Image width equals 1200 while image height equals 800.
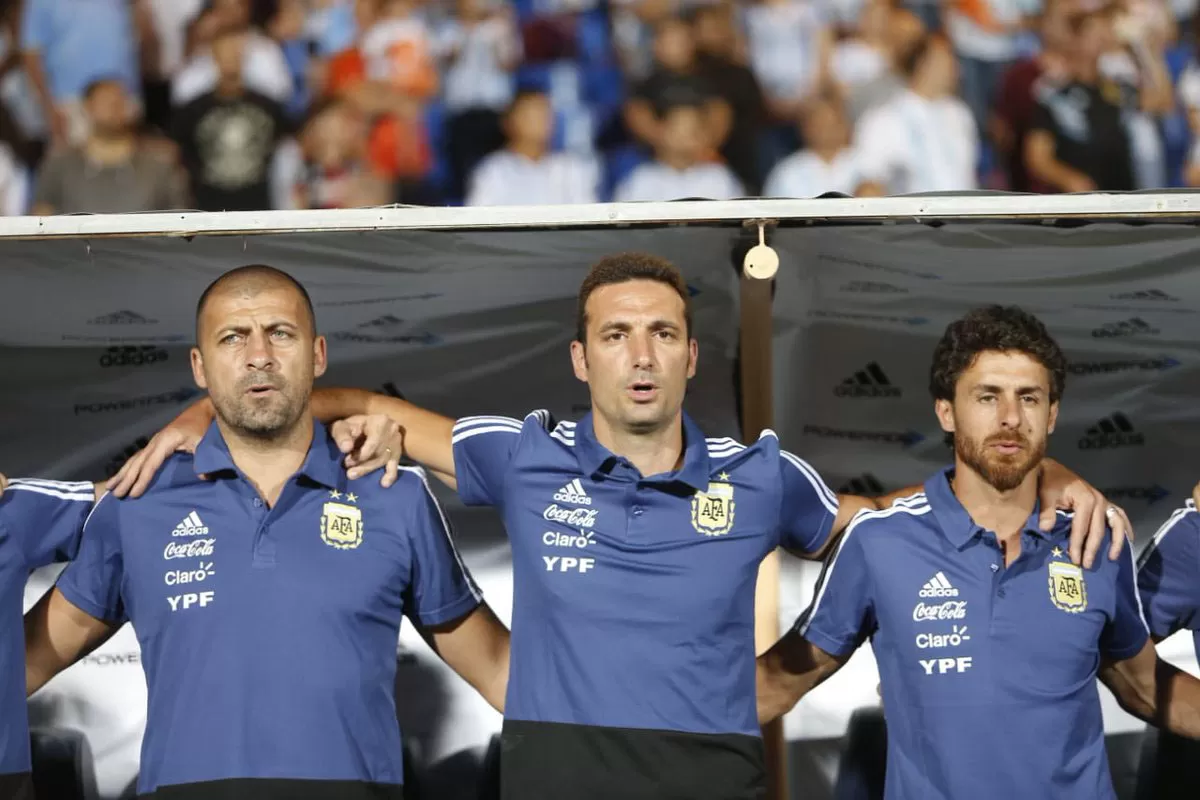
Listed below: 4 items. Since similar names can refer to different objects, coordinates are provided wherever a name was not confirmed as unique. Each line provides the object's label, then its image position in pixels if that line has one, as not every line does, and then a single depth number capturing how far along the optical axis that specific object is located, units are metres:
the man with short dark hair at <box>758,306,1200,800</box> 6.85
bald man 6.66
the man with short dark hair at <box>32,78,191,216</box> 15.07
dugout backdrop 8.59
